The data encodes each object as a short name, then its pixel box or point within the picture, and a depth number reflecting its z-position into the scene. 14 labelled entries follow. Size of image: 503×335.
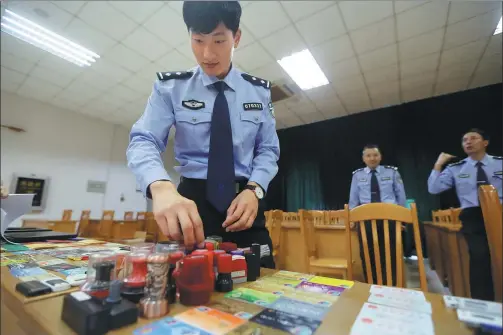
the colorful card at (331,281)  0.46
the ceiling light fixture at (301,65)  2.68
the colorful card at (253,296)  0.36
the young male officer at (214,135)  0.54
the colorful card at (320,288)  0.41
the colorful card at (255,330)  0.26
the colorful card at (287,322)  0.27
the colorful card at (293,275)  0.50
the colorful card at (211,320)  0.27
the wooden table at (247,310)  0.25
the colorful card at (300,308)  0.31
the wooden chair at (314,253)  1.82
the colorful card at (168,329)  0.25
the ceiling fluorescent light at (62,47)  2.38
